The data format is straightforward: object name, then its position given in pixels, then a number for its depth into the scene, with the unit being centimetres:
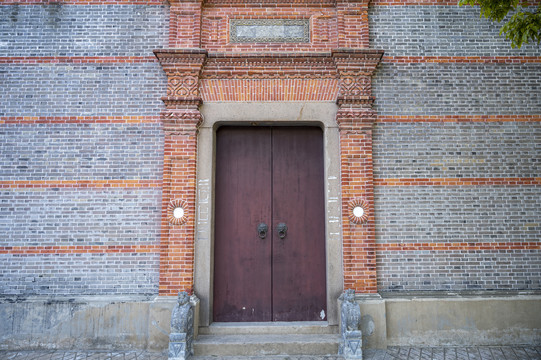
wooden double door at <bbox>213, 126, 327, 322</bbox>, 541
